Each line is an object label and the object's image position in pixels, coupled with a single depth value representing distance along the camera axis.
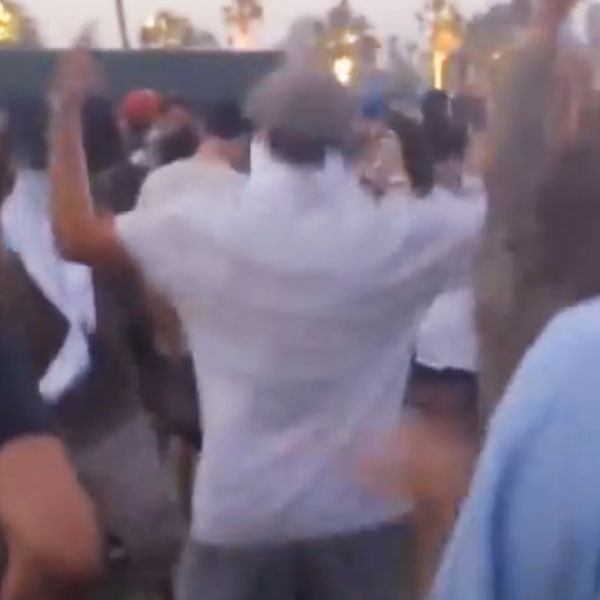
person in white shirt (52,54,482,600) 3.94
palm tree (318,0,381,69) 32.93
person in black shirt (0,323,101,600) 2.45
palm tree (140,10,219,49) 44.00
